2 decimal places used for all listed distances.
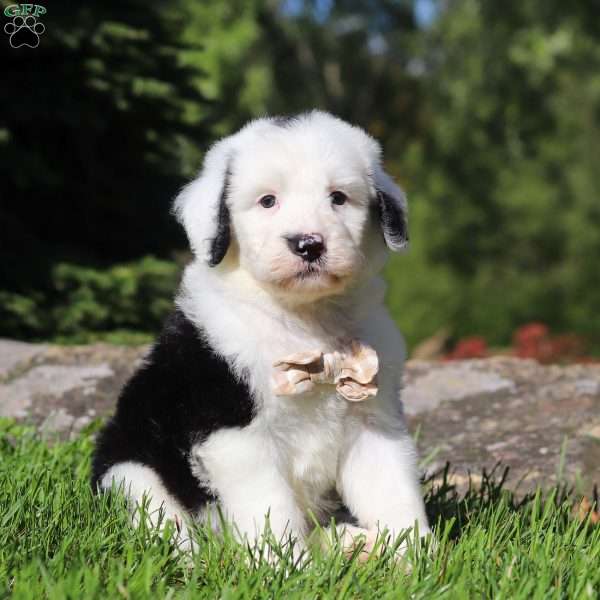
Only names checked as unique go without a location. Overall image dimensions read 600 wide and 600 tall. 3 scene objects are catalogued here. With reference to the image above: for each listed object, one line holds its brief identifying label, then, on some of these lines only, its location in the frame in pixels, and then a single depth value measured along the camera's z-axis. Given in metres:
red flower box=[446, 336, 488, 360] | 11.38
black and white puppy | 3.27
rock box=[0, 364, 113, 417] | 5.58
